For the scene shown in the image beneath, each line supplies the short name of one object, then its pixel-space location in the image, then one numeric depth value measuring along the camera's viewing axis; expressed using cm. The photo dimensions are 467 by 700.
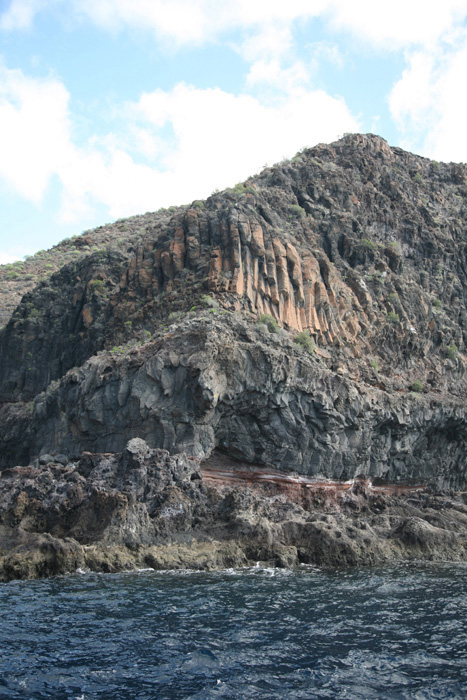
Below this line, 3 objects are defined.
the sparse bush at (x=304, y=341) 4173
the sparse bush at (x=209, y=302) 4034
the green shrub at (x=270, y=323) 4102
